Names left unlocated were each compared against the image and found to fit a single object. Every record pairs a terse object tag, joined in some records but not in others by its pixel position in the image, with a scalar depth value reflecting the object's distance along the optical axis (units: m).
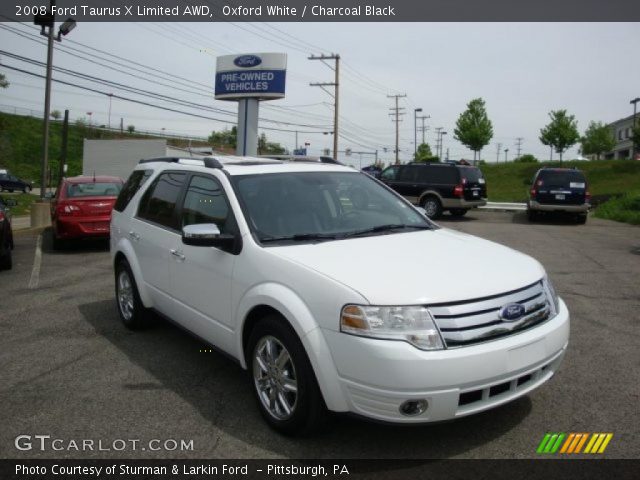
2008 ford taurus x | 3.01
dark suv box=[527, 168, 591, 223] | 18.44
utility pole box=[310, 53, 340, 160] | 41.31
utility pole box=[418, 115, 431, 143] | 91.00
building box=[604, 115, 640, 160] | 87.06
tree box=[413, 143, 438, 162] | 78.56
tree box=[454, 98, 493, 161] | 59.28
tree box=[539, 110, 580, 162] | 58.12
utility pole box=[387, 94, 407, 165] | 70.45
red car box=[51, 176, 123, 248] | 11.73
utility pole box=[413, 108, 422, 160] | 80.48
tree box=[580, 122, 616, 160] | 76.06
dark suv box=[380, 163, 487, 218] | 19.39
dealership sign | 29.95
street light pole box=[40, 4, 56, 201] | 18.58
